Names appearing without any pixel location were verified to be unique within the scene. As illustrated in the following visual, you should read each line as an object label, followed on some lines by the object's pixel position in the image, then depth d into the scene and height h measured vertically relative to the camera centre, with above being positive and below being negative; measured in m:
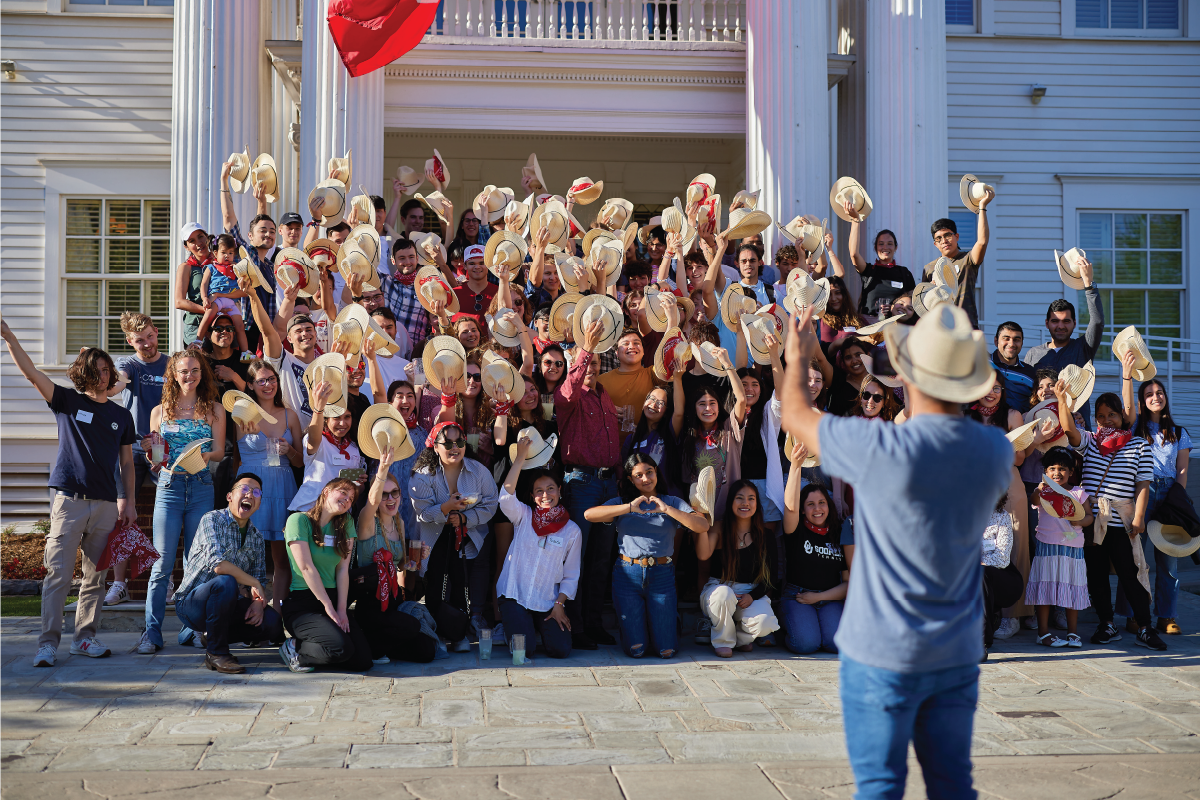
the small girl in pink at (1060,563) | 6.79 -0.99
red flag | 9.55 +3.50
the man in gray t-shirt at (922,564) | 2.76 -0.41
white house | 9.93 +3.09
